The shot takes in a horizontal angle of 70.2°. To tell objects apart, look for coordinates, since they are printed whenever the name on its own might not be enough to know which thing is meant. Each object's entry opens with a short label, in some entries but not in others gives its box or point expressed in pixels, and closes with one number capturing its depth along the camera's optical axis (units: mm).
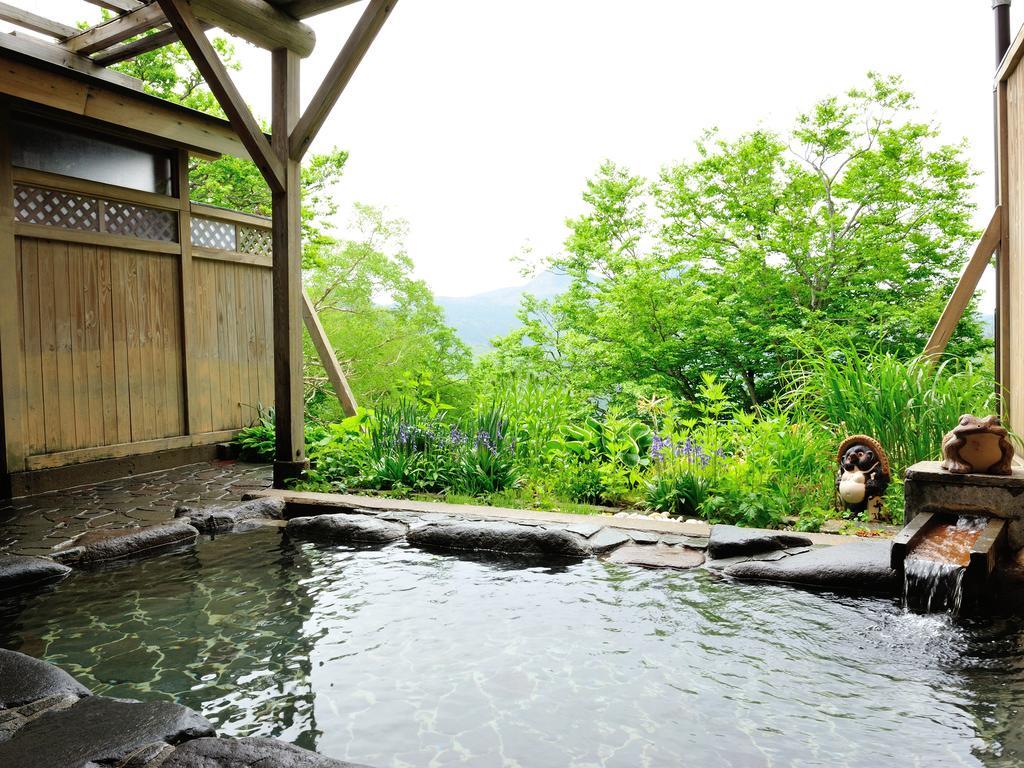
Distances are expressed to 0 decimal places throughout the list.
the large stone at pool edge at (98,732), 1959
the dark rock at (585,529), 4414
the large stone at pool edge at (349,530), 4695
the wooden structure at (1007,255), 5129
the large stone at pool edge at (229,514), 4949
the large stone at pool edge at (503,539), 4332
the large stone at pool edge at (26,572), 3771
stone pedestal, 3604
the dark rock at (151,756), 1937
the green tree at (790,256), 10539
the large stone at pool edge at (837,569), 3518
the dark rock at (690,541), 4227
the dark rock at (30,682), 2357
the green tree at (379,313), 14344
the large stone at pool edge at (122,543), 4199
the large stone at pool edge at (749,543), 4012
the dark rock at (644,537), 4344
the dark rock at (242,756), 1931
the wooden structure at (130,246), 5555
